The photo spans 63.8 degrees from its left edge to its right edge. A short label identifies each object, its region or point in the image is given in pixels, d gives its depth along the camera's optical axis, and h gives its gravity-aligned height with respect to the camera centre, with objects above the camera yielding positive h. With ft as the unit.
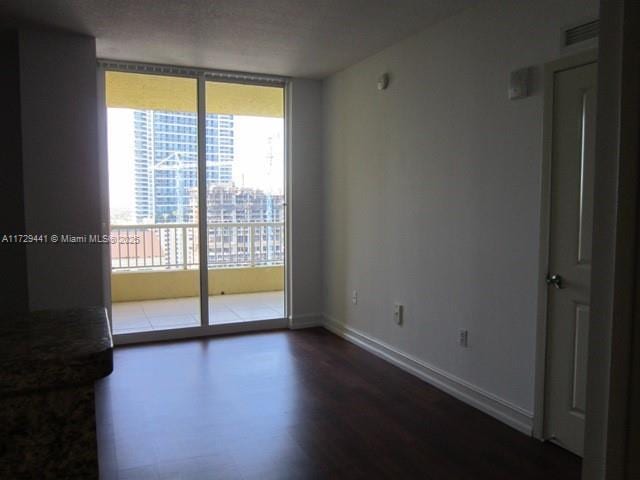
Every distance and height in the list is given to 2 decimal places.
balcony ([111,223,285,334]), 17.99 -2.58
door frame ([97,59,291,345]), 14.83 +1.22
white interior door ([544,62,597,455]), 8.38 -0.71
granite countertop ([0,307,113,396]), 2.47 -0.77
